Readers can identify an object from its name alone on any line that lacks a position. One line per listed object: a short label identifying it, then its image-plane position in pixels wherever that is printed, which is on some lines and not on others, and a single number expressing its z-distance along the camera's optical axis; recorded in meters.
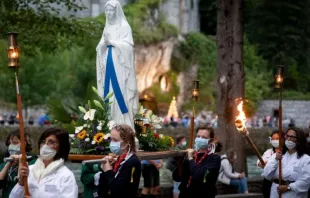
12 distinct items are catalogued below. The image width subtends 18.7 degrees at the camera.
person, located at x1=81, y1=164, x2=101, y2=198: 10.29
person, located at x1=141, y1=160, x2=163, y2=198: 18.03
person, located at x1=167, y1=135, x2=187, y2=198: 13.52
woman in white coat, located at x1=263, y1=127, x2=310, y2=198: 12.09
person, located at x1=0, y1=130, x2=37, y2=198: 9.98
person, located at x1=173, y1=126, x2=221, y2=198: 11.31
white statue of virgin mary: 13.69
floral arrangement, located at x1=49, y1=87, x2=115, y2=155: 12.72
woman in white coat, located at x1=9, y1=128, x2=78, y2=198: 8.34
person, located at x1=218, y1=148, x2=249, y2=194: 19.03
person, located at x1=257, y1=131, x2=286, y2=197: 13.43
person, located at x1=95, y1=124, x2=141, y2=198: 9.08
